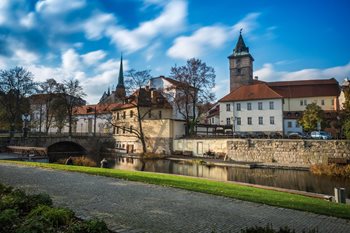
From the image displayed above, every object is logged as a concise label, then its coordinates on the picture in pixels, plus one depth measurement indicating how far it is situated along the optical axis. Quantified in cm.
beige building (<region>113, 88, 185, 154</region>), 4872
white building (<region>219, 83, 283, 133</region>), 5256
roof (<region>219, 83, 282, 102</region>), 5355
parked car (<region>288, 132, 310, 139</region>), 3819
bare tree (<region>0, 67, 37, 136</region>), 4412
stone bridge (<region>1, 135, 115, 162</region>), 4700
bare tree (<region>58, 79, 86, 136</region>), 5203
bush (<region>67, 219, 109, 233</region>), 498
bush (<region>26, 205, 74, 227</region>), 543
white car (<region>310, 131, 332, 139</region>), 3928
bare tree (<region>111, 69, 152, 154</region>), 4641
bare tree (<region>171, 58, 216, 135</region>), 4556
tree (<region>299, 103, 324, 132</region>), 4570
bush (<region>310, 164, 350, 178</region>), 2531
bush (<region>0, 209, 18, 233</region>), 509
